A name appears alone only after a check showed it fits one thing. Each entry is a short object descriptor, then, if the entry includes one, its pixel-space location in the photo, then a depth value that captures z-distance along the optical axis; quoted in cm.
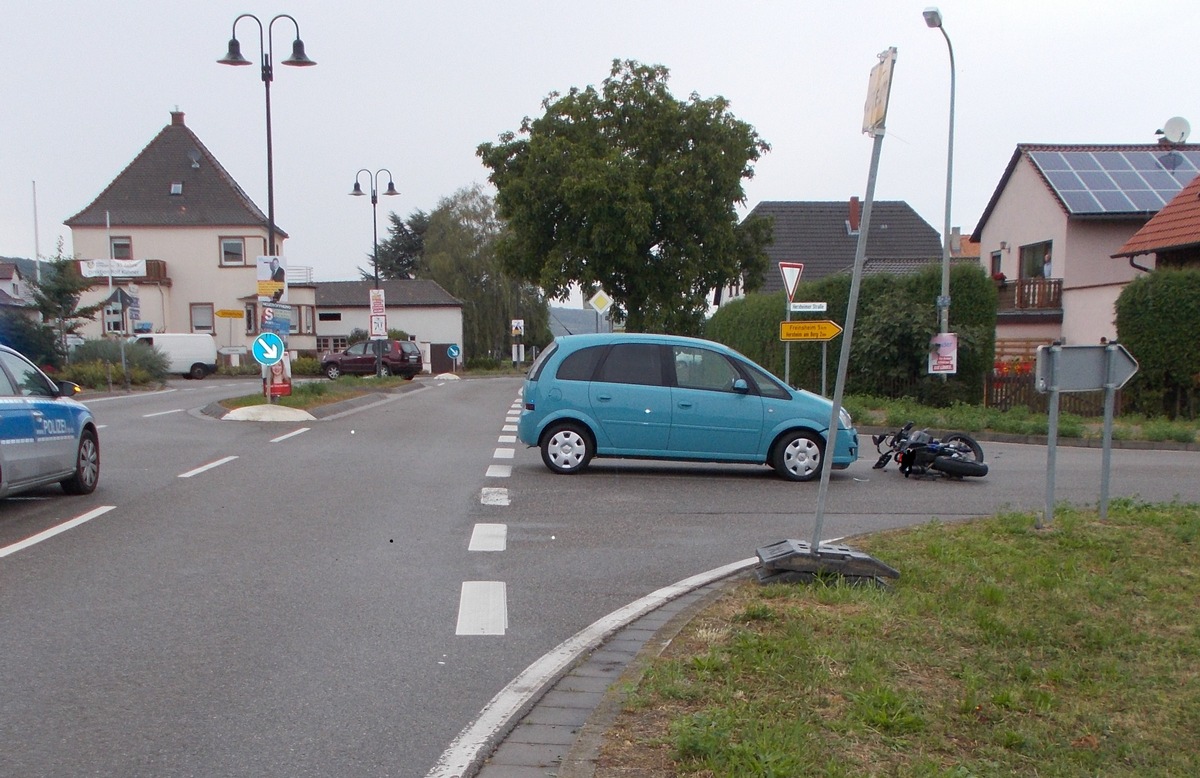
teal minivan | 1306
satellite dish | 4006
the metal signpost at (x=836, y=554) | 663
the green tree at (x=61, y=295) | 3509
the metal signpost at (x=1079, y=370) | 833
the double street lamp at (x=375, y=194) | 4062
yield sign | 2039
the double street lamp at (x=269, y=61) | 2295
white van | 5075
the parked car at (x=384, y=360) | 5088
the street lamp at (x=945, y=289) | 2352
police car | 950
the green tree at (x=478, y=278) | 8119
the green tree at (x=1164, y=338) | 2172
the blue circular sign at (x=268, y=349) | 2227
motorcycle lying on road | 1322
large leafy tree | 3950
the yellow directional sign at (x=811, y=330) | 1903
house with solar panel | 3528
